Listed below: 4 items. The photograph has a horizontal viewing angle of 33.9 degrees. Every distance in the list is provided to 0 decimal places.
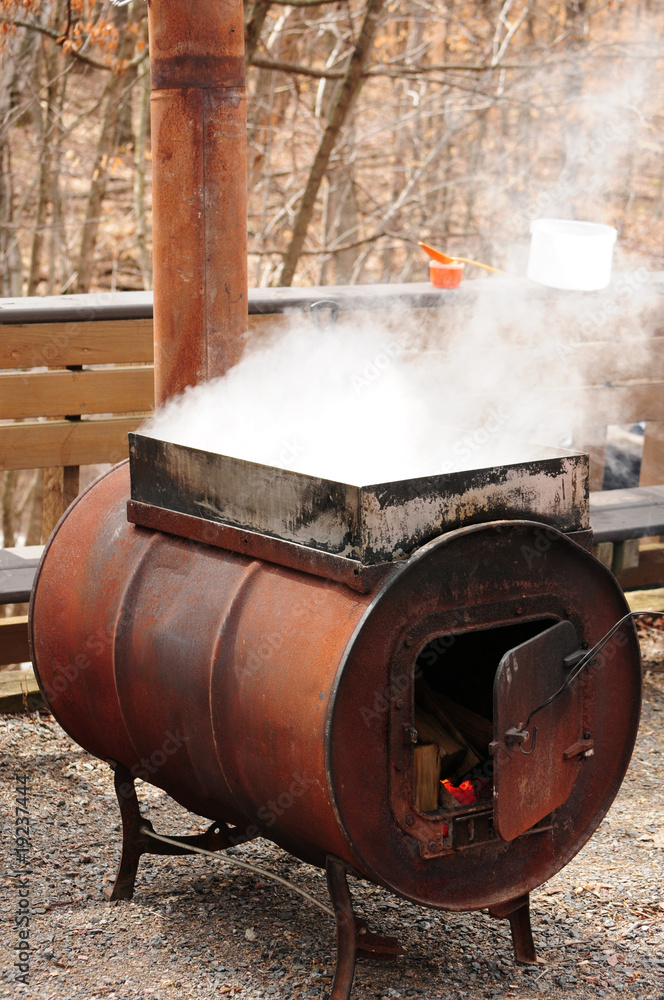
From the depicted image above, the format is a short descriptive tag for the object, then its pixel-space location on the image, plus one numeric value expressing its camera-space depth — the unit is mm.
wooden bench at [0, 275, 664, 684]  4340
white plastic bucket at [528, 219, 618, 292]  5160
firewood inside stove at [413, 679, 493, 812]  2582
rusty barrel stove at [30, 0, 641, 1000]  2340
